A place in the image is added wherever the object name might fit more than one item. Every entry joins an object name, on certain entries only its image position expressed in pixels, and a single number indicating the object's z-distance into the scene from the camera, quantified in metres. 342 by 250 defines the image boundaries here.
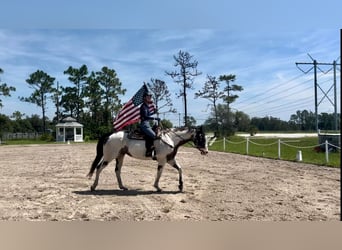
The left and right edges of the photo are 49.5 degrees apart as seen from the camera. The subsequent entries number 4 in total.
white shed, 31.22
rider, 6.51
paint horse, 6.94
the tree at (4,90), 28.73
